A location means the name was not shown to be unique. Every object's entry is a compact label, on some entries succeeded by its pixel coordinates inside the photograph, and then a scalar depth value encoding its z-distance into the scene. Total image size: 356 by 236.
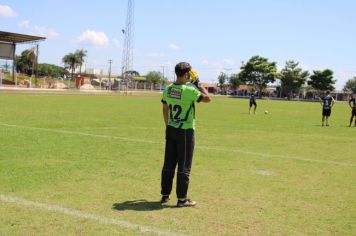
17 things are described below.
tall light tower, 86.95
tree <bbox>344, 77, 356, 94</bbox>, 138.51
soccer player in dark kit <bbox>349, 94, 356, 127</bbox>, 24.55
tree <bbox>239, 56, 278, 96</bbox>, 111.44
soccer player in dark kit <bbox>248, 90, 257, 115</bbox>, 32.26
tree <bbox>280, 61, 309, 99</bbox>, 112.48
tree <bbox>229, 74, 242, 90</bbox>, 135.40
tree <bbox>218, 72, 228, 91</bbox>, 153.00
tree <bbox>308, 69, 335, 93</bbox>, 109.44
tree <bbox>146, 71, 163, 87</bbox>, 161.66
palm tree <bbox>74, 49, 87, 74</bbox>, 139.00
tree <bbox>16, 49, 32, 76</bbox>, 129.12
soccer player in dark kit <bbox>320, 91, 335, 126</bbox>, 23.86
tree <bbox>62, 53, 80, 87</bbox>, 139.50
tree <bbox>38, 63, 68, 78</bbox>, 141.62
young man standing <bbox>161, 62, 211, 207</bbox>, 6.38
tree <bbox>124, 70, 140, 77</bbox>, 89.10
